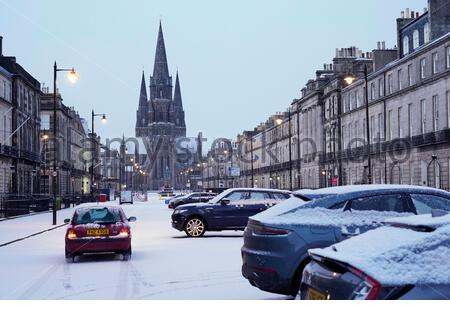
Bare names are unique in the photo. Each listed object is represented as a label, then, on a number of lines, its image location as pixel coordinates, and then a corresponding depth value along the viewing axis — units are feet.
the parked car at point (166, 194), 365.12
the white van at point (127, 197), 222.28
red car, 47.21
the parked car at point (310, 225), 27.58
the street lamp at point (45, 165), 235.61
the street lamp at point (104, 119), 168.53
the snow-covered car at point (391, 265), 14.66
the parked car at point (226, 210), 67.21
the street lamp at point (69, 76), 95.68
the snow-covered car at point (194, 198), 133.18
